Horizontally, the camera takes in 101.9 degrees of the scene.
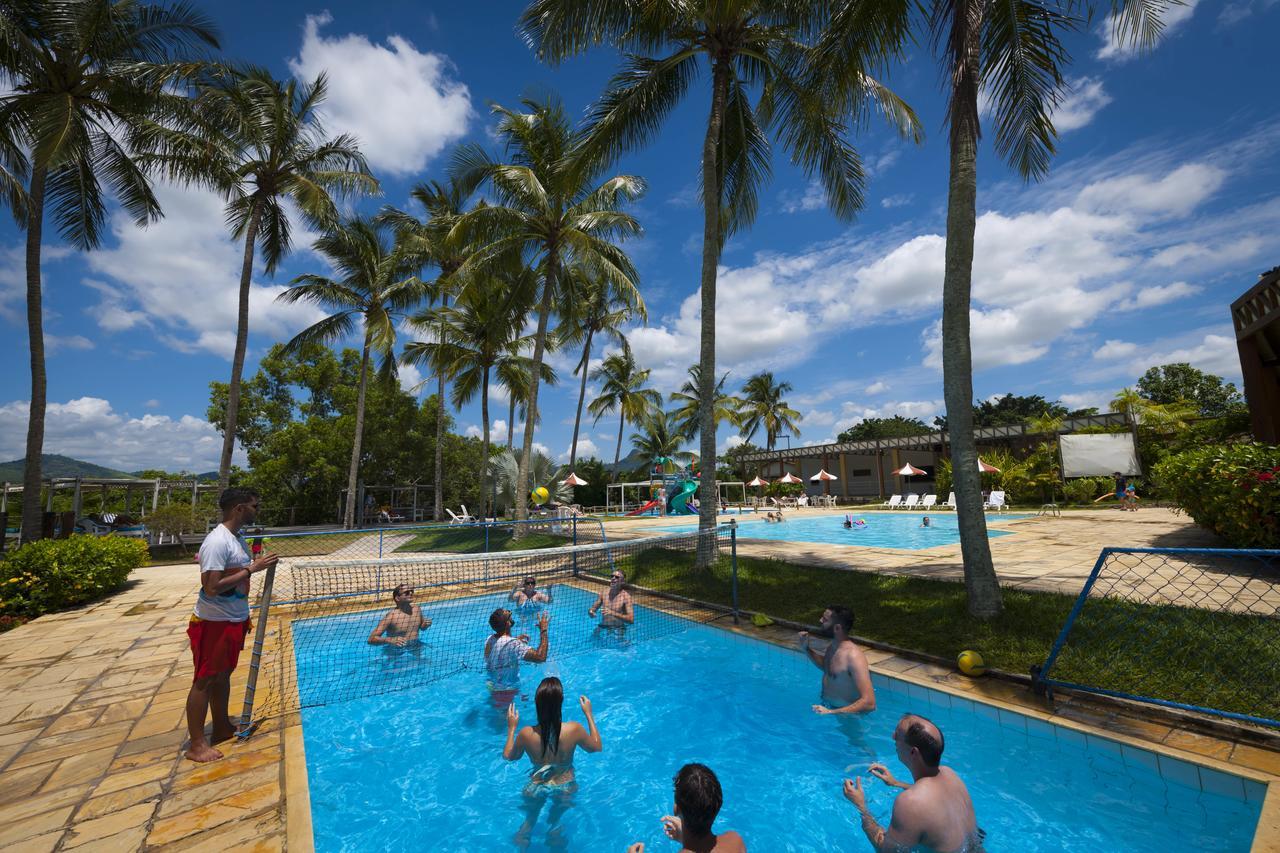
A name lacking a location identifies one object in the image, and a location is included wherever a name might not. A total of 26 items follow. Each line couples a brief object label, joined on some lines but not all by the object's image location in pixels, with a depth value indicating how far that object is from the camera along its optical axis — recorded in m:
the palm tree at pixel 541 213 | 16.84
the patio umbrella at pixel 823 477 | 40.75
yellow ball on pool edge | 5.82
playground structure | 33.44
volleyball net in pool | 7.11
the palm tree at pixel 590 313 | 19.64
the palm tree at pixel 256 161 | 14.58
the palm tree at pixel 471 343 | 22.47
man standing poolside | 4.34
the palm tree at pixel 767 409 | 50.00
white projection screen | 25.88
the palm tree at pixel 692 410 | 45.84
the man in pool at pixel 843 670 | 5.38
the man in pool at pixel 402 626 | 8.09
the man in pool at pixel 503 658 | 6.25
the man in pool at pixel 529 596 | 9.11
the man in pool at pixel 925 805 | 3.10
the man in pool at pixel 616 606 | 8.62
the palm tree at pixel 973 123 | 7.01
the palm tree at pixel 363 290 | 22.84
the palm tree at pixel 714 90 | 10.92
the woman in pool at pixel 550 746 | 4.38
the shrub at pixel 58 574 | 9.60
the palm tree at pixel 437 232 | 22.75
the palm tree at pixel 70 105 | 10.72
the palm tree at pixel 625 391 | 39.12
